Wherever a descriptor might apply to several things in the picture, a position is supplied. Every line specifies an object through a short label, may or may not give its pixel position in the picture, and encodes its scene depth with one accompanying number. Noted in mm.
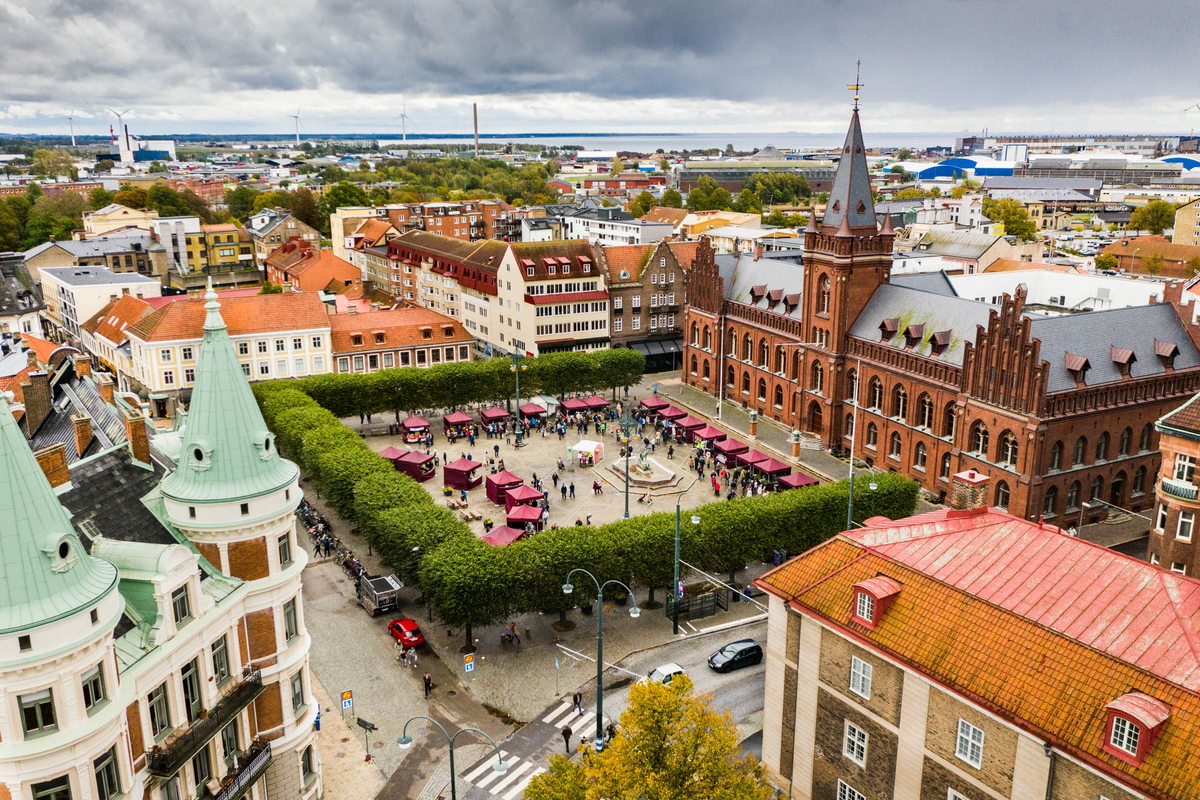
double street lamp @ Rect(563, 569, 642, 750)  37531
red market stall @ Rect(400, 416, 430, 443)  84375
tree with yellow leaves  28719
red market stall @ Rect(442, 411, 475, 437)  87062
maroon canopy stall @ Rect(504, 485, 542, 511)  65750
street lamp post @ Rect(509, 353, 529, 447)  89275
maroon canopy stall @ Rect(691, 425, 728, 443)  80875
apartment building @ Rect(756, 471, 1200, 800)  26094
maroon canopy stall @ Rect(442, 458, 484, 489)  72250
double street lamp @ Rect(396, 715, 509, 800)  32406
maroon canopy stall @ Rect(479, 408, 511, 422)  88000
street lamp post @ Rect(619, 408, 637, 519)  84938
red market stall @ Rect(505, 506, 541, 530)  61781
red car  49781
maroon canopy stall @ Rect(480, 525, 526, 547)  55344
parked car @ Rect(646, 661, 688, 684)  45281
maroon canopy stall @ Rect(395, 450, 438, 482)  74688
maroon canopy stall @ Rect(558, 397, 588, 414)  92000
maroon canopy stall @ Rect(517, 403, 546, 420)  89875
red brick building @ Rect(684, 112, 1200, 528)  61812
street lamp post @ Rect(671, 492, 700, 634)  50781
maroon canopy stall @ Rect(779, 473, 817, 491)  66612
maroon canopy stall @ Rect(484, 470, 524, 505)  69312
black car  47688
